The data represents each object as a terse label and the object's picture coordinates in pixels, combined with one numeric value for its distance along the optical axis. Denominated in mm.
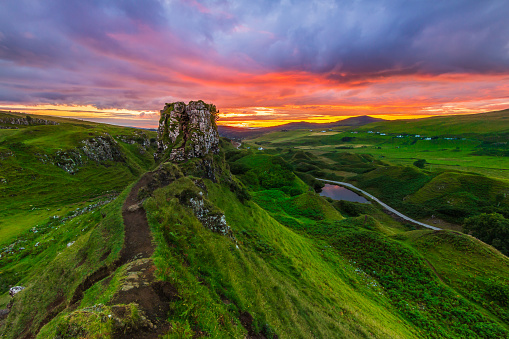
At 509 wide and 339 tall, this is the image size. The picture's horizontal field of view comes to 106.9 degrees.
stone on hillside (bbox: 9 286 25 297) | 18188
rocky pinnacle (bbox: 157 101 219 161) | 43719
